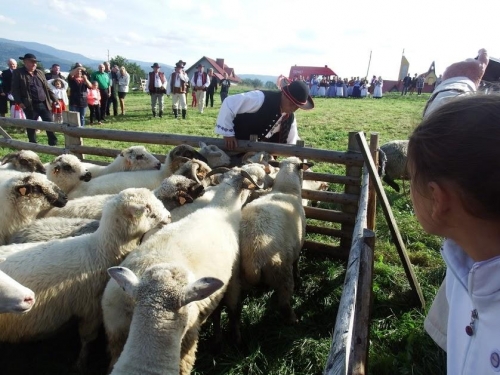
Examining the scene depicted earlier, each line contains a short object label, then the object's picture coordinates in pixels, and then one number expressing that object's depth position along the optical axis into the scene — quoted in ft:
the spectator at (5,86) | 41.32
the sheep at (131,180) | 15.79
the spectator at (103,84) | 48.60
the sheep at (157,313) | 6.91
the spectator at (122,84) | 52.80
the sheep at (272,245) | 11.34
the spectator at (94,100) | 44.73
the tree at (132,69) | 140.76
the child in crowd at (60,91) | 40.91
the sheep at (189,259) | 8.70
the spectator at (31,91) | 31.37
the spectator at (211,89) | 72.74
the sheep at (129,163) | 18.17
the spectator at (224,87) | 72.79
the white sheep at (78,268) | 9.29
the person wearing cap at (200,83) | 59.21
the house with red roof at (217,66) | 212.66
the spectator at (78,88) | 40.11
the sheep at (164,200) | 13.47
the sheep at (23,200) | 12.37
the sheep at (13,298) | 7.77
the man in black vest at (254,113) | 17.76
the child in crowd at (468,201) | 3.65
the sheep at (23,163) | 17.22
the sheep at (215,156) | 17.92
